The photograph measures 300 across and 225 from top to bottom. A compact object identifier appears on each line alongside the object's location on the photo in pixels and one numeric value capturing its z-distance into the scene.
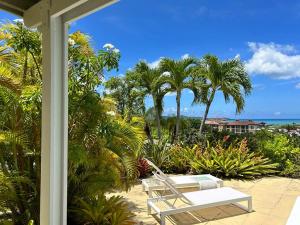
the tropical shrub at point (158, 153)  6.93
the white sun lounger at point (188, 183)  4.87
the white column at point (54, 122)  2.48
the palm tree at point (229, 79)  7.71
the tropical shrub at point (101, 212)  3.30
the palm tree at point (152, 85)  8.43
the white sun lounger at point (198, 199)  3.71
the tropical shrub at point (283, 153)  6.59
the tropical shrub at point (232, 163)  6.39
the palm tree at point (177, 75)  8.14
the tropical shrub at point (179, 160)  6.92
